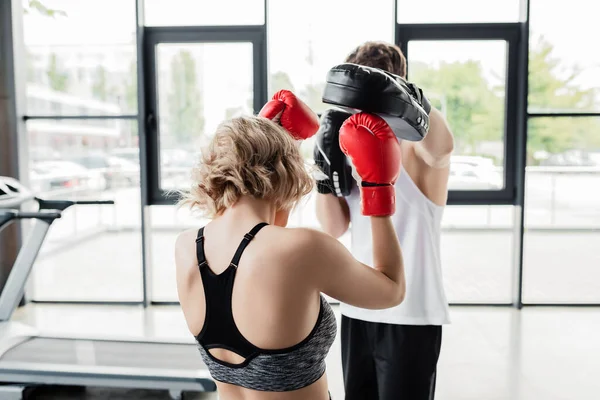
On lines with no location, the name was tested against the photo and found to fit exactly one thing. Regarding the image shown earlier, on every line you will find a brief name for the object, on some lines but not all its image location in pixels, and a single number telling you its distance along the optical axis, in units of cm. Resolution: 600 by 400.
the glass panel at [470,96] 434
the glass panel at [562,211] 438
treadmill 267
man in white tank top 150
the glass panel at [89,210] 452
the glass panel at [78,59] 441
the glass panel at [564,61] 426
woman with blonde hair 99
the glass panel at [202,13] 433
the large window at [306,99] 429
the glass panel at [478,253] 454
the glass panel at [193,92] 441
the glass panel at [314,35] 427
